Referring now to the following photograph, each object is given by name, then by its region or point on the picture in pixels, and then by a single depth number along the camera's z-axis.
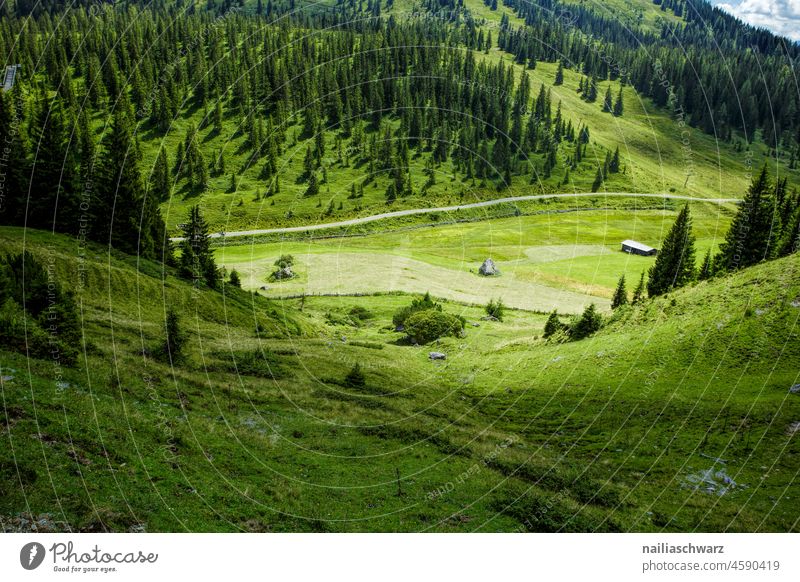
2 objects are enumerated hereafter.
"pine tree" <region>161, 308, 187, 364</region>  35.91
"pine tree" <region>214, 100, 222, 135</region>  188.25
